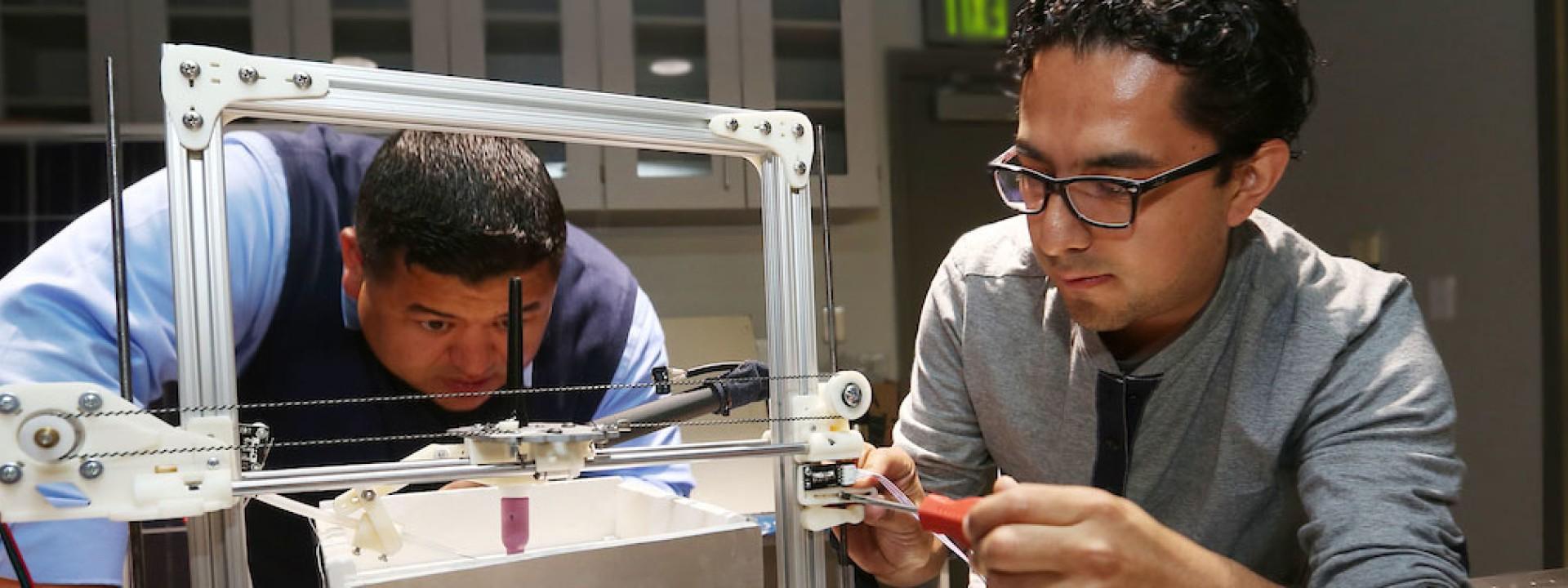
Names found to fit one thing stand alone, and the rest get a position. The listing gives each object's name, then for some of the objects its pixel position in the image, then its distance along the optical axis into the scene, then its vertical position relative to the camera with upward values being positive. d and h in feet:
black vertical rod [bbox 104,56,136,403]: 2.03 +0.15
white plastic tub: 2.31 -0.61
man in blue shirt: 3.76 +0.15
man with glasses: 2.88 -0.19
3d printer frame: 2.06 +0.39
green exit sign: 6.64 +1.72
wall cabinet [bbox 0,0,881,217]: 4.43 +1.27
